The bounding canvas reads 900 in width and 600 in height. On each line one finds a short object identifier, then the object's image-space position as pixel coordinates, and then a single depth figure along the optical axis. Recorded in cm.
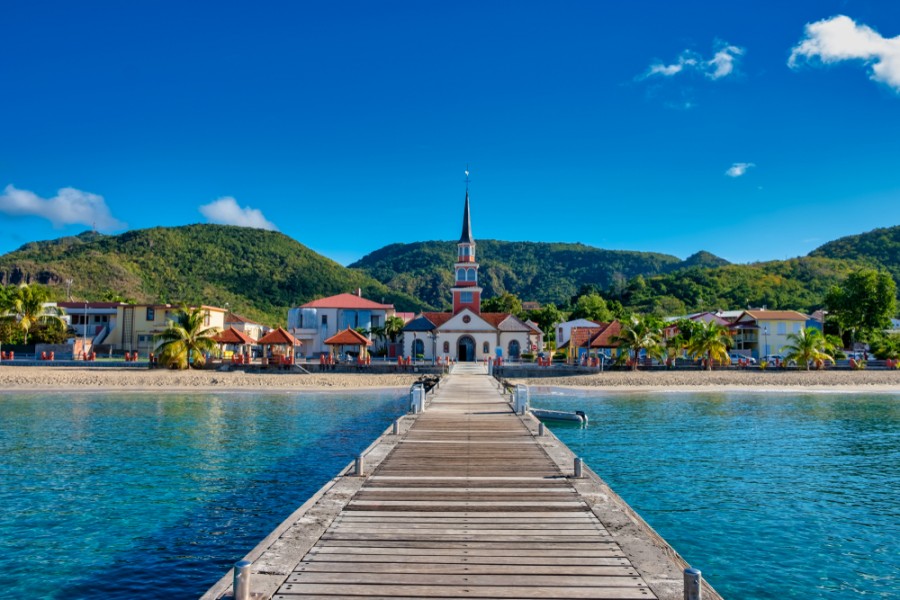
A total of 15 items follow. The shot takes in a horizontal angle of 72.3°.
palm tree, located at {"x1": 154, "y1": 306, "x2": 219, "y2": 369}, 4969
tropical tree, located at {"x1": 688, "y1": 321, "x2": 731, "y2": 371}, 5200
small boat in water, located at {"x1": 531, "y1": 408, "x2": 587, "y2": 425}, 2650
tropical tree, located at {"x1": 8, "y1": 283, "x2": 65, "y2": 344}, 5747
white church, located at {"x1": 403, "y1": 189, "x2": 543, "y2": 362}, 6181
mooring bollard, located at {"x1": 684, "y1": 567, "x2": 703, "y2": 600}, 544
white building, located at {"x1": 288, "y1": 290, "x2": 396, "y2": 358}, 7368
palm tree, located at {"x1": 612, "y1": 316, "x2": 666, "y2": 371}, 5094
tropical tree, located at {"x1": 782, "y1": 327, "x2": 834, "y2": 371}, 5234
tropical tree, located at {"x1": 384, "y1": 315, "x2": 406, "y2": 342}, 6731
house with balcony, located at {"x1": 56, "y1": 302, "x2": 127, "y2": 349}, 6769
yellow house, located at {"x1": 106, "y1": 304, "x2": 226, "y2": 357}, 6488
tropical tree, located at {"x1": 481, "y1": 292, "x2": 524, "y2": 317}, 9981
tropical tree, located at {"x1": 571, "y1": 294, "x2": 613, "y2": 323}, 9266
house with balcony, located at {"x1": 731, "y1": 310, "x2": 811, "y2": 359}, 6919
